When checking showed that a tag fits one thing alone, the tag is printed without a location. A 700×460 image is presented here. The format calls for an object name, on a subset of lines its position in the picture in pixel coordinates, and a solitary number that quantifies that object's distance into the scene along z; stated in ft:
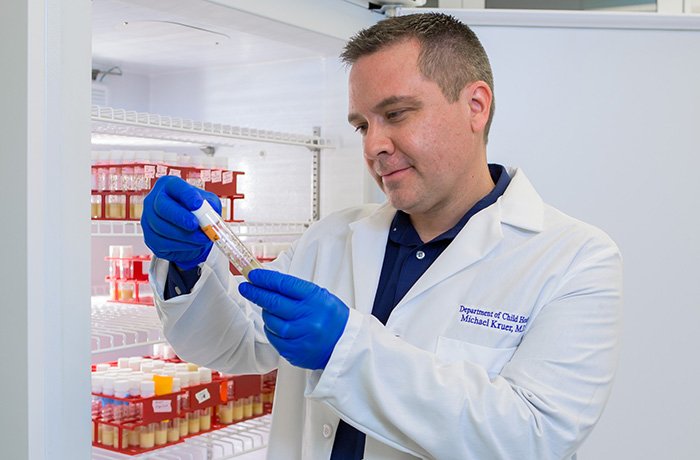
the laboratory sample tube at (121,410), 6.90
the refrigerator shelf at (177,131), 6.39
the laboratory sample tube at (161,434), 7.23
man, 4.08
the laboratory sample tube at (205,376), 7.71
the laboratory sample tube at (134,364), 7.80
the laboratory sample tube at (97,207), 7.26
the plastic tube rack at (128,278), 7.97
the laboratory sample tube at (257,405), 8.43
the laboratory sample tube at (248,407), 8.30
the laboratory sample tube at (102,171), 7.16
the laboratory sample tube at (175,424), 7.34
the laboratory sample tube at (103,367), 7.58
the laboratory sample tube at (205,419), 7.75
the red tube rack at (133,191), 7.09
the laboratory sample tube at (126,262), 8.03
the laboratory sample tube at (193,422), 7.64
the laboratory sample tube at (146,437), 7.04
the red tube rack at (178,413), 6.96
